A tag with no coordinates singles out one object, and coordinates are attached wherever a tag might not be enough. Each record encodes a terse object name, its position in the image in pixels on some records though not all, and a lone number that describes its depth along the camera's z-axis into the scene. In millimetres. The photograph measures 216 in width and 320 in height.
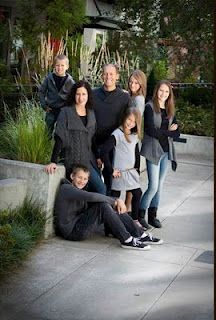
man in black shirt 6336
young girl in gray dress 6223
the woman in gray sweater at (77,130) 6066
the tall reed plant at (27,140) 6371
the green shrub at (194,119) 12203
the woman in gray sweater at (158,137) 6473
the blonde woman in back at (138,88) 6770
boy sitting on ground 5793
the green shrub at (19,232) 4926
